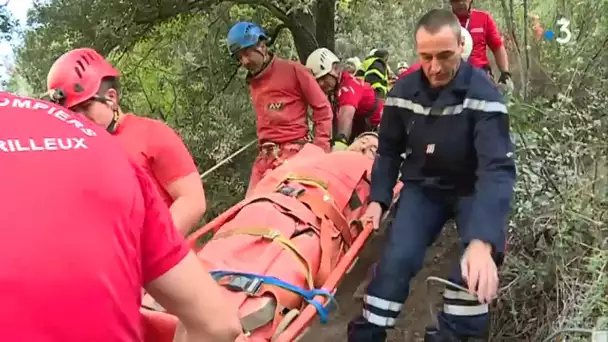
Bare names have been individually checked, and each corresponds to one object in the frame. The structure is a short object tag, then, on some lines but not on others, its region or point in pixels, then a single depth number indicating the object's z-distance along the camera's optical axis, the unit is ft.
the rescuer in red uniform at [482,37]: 22.76
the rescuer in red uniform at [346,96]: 23.36
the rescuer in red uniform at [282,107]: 21.88
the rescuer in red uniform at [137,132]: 12.87
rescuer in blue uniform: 11.89
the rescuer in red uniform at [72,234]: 4.40
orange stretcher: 11.05
